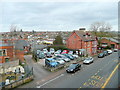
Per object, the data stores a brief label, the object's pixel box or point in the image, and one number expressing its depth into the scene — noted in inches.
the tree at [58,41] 1719.7
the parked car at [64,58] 868.3
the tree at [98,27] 1926.6
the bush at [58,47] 1311.1
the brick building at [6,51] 752.0
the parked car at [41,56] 1007.7
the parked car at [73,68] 619.0
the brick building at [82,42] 1187.2
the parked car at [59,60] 788.0
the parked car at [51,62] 716.4
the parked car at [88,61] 818.5
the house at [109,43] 1749.6
